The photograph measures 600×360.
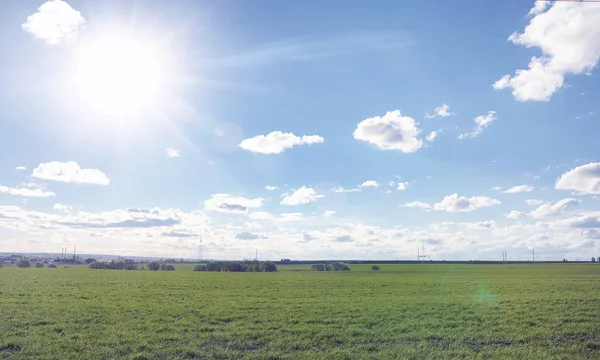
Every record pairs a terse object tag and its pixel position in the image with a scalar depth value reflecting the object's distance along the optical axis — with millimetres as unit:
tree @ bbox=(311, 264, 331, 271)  149125
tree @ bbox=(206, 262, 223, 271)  144050
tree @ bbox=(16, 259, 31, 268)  156750
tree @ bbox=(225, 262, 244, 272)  140875
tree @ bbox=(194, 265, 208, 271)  143488
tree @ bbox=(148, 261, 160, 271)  151512
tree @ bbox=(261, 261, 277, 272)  139650
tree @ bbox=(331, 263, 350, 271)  152025
